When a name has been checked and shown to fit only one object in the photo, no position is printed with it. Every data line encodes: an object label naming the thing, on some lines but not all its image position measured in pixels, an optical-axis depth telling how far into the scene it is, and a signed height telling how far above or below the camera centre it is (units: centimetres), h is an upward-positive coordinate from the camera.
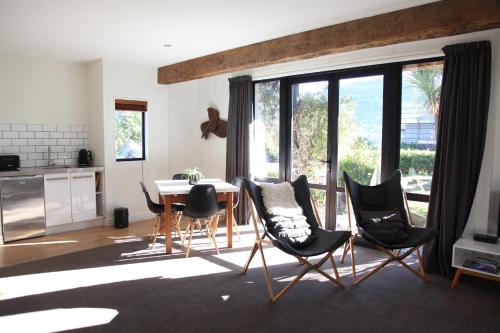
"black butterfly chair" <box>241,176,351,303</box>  318 -84
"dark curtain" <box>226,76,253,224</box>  567 +20
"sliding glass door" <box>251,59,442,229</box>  419 +21
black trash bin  565 -111
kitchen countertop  486 -36
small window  596 +24
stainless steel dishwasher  482 -83
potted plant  483 -40
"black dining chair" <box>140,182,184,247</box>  460 -80
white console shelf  324 -100
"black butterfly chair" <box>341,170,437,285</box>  360 -63
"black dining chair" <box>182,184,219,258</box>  421 -67
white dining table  434 -60
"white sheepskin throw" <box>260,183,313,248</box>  353 -70
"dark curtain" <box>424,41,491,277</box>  346 +5
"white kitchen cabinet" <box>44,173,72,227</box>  518 -77
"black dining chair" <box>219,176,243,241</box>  468 -74
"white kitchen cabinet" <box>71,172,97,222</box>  546 -77
